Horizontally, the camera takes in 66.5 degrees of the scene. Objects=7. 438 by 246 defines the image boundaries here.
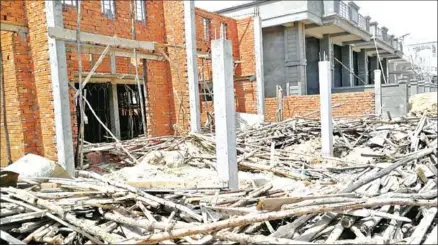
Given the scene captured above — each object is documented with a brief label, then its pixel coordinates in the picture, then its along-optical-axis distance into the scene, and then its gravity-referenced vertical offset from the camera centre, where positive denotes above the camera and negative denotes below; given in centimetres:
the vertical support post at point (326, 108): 795 -21
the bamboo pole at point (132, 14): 905 +283
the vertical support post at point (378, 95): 1333 +6
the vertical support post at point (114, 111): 1080 -5
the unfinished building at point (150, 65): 757 +137
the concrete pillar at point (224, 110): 480 -9
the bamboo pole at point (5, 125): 589 -19
